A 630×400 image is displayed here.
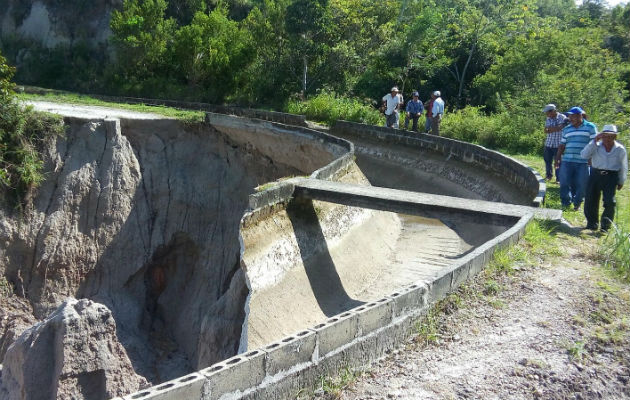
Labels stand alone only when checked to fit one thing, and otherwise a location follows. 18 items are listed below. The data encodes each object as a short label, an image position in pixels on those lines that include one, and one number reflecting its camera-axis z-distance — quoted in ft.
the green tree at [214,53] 87.97
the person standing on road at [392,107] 59.93
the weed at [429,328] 18.92
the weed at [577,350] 17.76
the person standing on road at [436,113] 56.65
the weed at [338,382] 16.48
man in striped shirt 32.32
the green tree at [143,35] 91.25
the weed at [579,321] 19.49
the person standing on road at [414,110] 60.29
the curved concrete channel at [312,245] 17.03
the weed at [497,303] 20.77
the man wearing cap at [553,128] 38.91
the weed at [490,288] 21.80
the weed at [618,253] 23.12
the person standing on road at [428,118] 58.08
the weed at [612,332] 18.55
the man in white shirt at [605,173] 27.58
